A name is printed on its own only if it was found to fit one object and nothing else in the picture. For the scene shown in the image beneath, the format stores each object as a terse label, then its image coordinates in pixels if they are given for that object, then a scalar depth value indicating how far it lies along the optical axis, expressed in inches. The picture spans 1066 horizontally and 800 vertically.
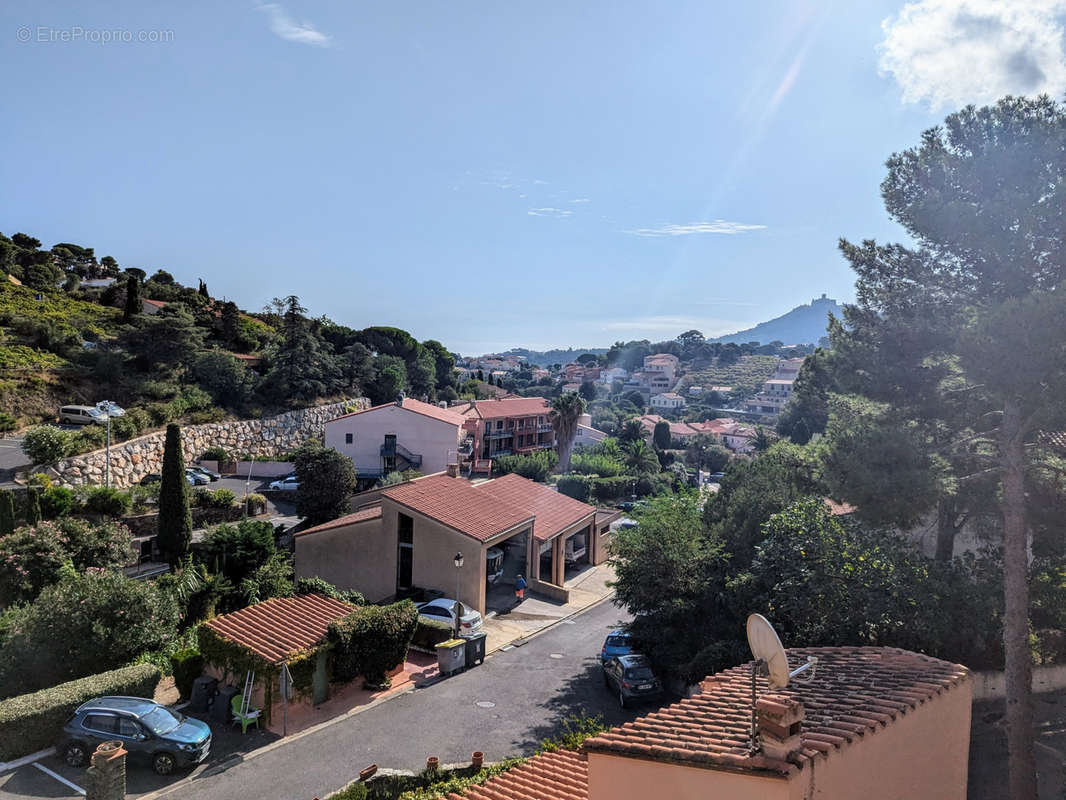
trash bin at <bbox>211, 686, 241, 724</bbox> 557.9
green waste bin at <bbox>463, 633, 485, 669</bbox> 700.7
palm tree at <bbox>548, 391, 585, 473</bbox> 2223.2
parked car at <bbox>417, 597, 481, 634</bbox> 761.6
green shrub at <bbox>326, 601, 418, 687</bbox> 605.0
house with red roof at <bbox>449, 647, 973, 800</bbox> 227.1
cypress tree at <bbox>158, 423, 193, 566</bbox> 892.0
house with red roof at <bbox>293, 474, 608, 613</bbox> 850.1
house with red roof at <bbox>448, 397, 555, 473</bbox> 2433.6
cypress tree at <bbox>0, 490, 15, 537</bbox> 788.0
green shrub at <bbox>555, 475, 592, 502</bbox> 2063.2
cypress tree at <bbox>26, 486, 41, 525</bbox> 814.5
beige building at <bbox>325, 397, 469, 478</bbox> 1760.6
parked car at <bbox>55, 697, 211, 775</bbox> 476.7
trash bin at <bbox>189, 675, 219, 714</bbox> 576.7
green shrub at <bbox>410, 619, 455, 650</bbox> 742.5
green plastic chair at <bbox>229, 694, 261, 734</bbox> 542.3
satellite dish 245.1
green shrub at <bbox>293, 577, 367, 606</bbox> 684.1
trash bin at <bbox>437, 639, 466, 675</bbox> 676.7
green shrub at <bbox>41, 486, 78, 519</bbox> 879.1
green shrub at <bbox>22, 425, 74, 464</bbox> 989.8
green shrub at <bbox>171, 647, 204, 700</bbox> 592.1
